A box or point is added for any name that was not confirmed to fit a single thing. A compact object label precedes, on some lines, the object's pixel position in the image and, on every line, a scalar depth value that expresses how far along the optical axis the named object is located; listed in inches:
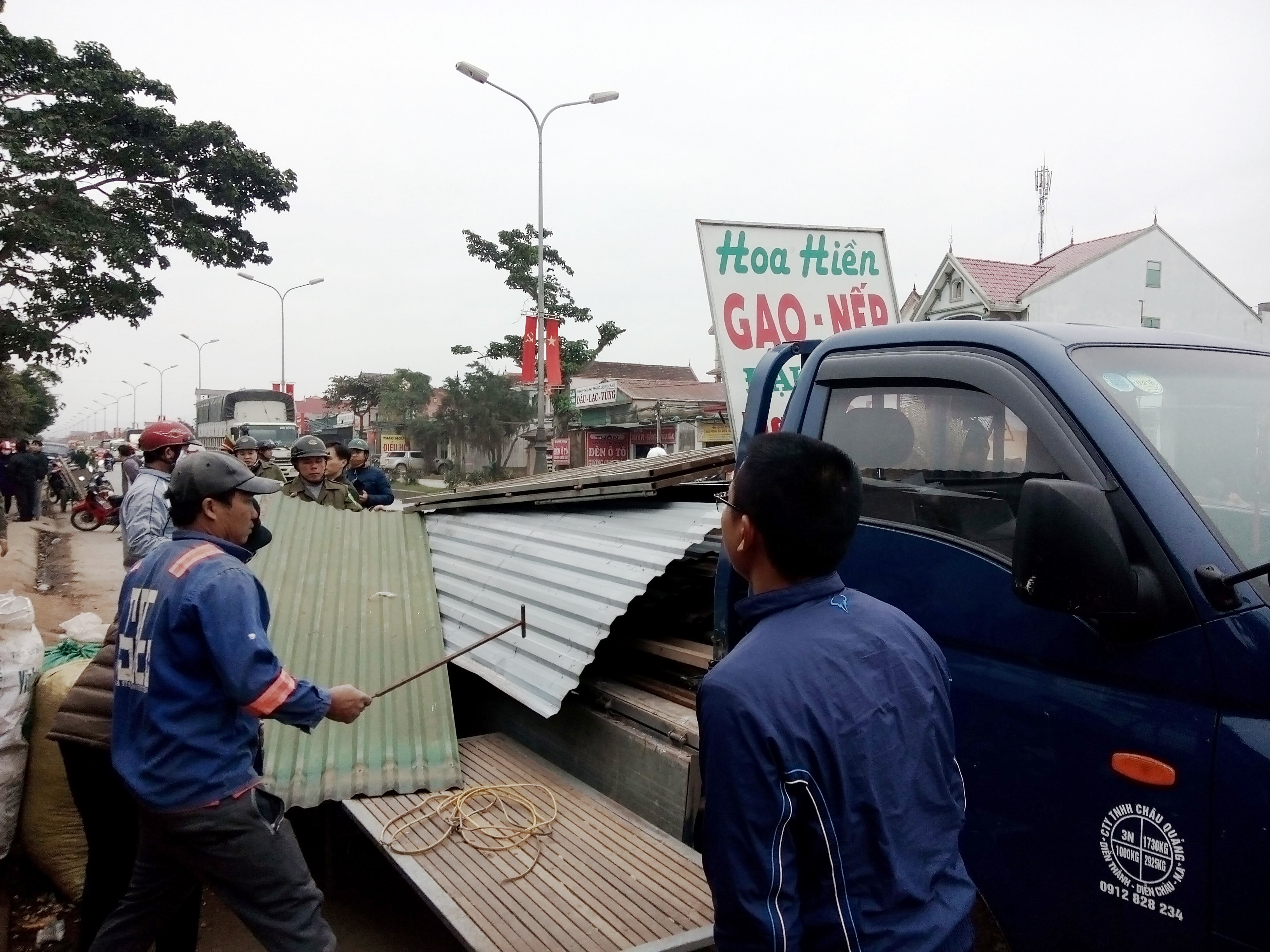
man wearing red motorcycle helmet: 177.0
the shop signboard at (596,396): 1302.9
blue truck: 64.8
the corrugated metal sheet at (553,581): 144.6
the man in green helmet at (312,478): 281.3
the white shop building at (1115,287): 979.3
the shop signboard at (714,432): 983.6
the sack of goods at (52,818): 149.3
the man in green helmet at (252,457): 349.1
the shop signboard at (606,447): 1315.2
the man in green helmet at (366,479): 346.3
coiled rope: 127.1
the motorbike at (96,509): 699.4
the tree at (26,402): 1060.5
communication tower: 1327.5
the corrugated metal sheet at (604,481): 157.4
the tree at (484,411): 1369.3
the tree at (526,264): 976.3
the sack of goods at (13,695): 146.6
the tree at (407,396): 1642.5
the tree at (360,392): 2059.5
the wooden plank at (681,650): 138.6
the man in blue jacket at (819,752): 49.9
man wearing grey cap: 93.9
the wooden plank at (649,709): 127.1
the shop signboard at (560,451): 911.7
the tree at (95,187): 536.1
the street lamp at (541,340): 679.1
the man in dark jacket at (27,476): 655.8
